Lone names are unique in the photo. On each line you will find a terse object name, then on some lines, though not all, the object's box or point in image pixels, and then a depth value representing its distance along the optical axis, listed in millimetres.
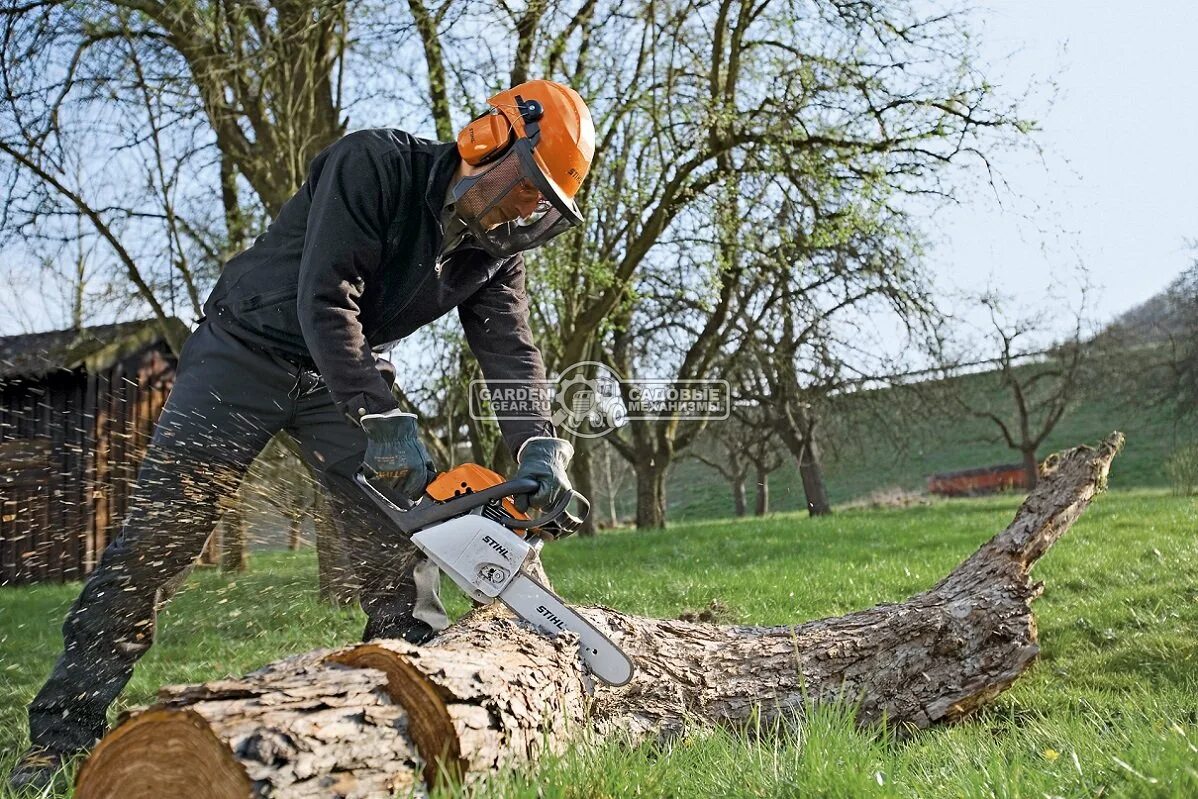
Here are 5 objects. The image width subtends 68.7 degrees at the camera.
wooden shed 11930
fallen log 1624
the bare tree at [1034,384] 21516
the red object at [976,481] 28625
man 2797
